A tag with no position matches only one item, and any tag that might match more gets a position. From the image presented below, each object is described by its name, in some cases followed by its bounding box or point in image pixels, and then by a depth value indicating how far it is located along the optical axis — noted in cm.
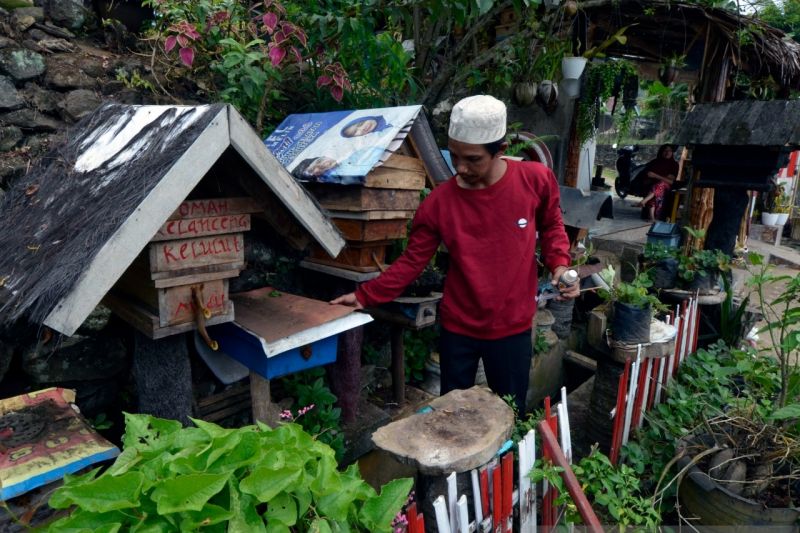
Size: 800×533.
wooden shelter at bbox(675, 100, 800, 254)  449
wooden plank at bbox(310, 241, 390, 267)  321
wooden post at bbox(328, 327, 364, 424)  347
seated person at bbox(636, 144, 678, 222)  983
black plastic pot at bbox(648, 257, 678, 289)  520
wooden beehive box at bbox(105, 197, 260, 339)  199
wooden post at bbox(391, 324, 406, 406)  392
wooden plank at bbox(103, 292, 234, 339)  205
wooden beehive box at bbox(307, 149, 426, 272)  298
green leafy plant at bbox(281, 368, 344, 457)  321
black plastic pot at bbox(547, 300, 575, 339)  574
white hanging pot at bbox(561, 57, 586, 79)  676
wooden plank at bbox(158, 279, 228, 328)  204
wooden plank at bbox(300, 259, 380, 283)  321
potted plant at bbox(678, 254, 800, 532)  253
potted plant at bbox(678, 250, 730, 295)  502
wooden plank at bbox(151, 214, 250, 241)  196
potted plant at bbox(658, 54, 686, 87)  722
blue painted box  229
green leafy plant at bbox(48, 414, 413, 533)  114
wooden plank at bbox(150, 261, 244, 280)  199
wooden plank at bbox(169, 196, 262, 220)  200
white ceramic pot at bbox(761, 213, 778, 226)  1166
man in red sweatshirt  270
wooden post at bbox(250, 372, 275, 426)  240
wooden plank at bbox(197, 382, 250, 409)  314
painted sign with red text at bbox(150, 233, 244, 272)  197
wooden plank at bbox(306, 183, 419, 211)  296
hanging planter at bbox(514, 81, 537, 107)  670
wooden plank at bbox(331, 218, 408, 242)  307
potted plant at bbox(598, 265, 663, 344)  364
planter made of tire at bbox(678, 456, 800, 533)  247
